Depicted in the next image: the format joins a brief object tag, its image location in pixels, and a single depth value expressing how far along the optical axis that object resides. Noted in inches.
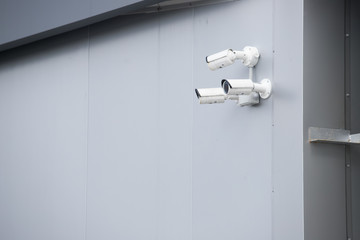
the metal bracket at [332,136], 259.5
